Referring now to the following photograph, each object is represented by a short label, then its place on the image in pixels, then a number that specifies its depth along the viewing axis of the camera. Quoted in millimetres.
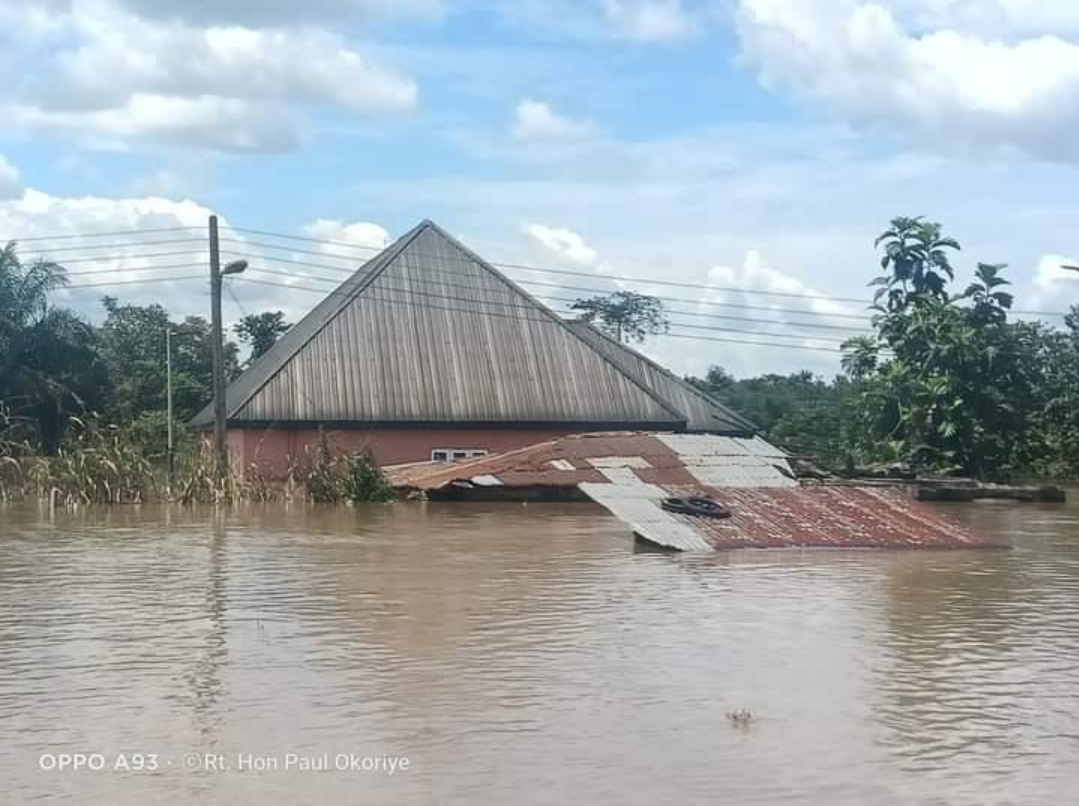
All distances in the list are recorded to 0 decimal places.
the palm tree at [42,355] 38688
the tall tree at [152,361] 50969
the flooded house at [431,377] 34125
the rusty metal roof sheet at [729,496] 19266
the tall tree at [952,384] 39500
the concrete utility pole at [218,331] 29772
